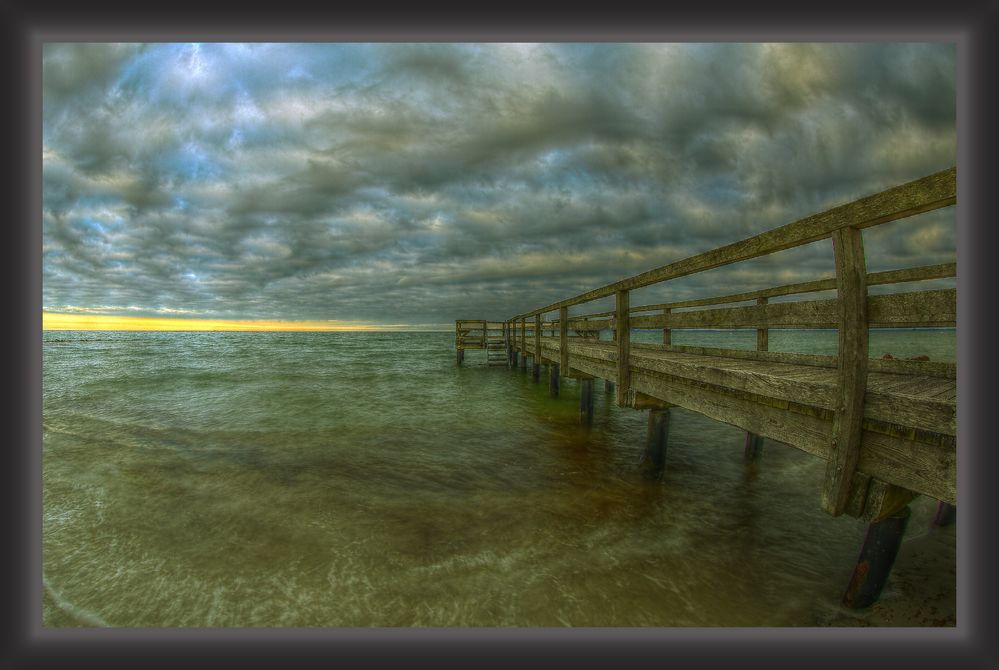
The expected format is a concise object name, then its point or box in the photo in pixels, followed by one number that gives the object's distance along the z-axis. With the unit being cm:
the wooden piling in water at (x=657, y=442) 591
